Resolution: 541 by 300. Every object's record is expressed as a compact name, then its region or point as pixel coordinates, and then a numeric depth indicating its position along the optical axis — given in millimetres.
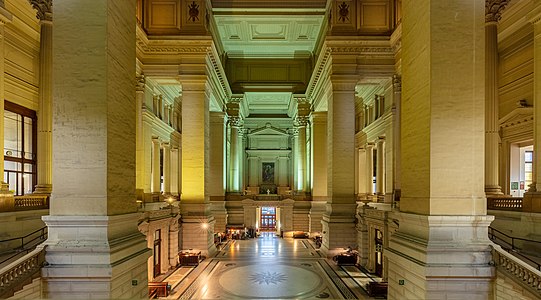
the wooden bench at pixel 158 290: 12195
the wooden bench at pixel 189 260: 17172
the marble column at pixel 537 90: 11188
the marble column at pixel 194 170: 18531
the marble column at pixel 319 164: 26969
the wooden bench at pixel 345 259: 17217
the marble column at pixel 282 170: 38166
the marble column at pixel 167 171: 29091
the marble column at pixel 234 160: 32062
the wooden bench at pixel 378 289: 12348
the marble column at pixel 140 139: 18906
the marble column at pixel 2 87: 11469
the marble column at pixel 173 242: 17094
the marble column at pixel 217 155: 27422
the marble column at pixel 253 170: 38281
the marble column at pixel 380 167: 24359
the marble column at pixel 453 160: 6875
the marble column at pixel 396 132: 17859
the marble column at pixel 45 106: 13305
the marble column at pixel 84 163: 7027
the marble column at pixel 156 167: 25266
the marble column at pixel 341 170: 18703
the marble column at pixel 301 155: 31297
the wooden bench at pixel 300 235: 26344
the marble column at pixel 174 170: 31094
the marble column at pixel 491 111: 13227
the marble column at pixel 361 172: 29164
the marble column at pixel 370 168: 27578
